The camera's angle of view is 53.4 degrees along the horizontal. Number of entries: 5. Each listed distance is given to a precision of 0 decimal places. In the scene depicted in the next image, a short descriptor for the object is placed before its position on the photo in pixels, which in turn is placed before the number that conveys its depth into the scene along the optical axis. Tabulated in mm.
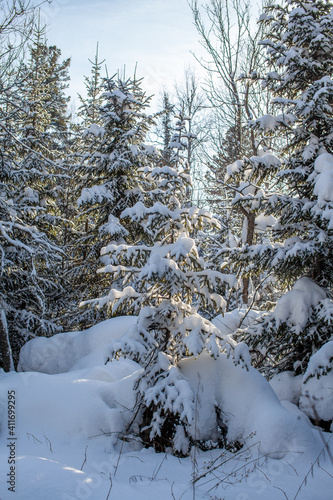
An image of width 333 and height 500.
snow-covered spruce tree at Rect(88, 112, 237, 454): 4543
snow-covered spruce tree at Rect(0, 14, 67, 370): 7469
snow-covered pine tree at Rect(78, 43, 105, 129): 16531
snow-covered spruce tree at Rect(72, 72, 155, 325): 11172
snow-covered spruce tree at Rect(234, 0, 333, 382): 5637
